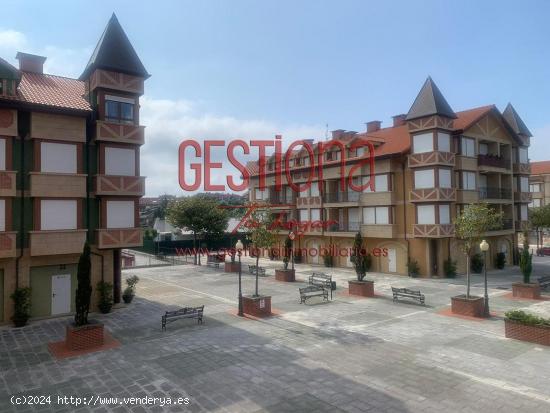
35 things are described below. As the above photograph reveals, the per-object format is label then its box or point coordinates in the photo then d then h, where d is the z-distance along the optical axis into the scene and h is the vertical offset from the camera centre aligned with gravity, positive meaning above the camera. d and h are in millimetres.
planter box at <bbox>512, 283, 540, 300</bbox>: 22766 -3954
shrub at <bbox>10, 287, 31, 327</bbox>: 17577 -3490
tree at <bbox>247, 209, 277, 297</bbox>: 22922 -374
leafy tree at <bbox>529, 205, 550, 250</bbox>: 49844 +496
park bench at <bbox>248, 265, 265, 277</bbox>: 33781 -3942
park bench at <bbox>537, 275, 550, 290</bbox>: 25103 -3812
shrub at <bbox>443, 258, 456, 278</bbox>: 31312 -3575
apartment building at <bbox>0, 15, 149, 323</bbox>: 17953 +2567
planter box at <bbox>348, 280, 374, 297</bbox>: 23781 -3871
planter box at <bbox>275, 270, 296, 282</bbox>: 30141 -3835
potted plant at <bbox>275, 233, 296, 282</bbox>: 30141 -3811
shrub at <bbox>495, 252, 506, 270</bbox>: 35688 -3415
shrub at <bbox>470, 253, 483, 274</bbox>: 33344 -3485
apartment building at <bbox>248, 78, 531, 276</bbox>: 30859 +3293
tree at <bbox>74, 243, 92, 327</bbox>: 14922 -2412
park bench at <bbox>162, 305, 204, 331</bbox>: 17038 -3913
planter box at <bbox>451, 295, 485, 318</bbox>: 18719 -3942
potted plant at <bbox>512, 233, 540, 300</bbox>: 22797 -3680
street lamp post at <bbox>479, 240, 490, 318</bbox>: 18734 -4117
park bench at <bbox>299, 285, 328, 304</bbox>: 21891 -3844
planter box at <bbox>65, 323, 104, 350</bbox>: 14297 -3967
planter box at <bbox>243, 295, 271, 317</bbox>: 19141 -3888
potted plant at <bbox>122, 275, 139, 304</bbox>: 21906 -3712
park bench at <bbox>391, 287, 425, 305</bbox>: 21569 -3912
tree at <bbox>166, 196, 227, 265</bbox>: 40750 +917
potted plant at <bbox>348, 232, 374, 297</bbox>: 23812 -3514
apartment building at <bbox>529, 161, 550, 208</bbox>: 68375 +6184
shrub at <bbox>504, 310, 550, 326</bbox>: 14856 -3637
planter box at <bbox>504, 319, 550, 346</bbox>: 14570 -4125
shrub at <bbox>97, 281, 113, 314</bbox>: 19969 -3526
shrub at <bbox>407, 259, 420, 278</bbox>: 31812 -3664
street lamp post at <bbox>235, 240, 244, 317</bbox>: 19094 -3785
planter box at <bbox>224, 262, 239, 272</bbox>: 35625 -3753
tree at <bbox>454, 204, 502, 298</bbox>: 20250 -10
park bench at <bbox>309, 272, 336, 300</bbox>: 25219 -3756
